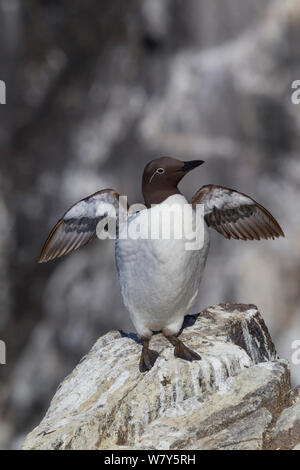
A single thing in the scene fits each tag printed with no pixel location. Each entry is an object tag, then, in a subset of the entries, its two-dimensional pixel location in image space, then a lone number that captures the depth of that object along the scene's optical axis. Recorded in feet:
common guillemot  19.21
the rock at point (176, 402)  16.98
